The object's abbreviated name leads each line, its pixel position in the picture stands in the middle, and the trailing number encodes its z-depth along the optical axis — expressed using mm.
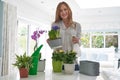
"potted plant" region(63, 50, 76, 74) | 1194
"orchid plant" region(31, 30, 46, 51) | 1288
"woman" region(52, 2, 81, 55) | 1418
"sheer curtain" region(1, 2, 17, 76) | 4227
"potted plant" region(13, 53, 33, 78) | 1079
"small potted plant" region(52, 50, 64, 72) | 1261
